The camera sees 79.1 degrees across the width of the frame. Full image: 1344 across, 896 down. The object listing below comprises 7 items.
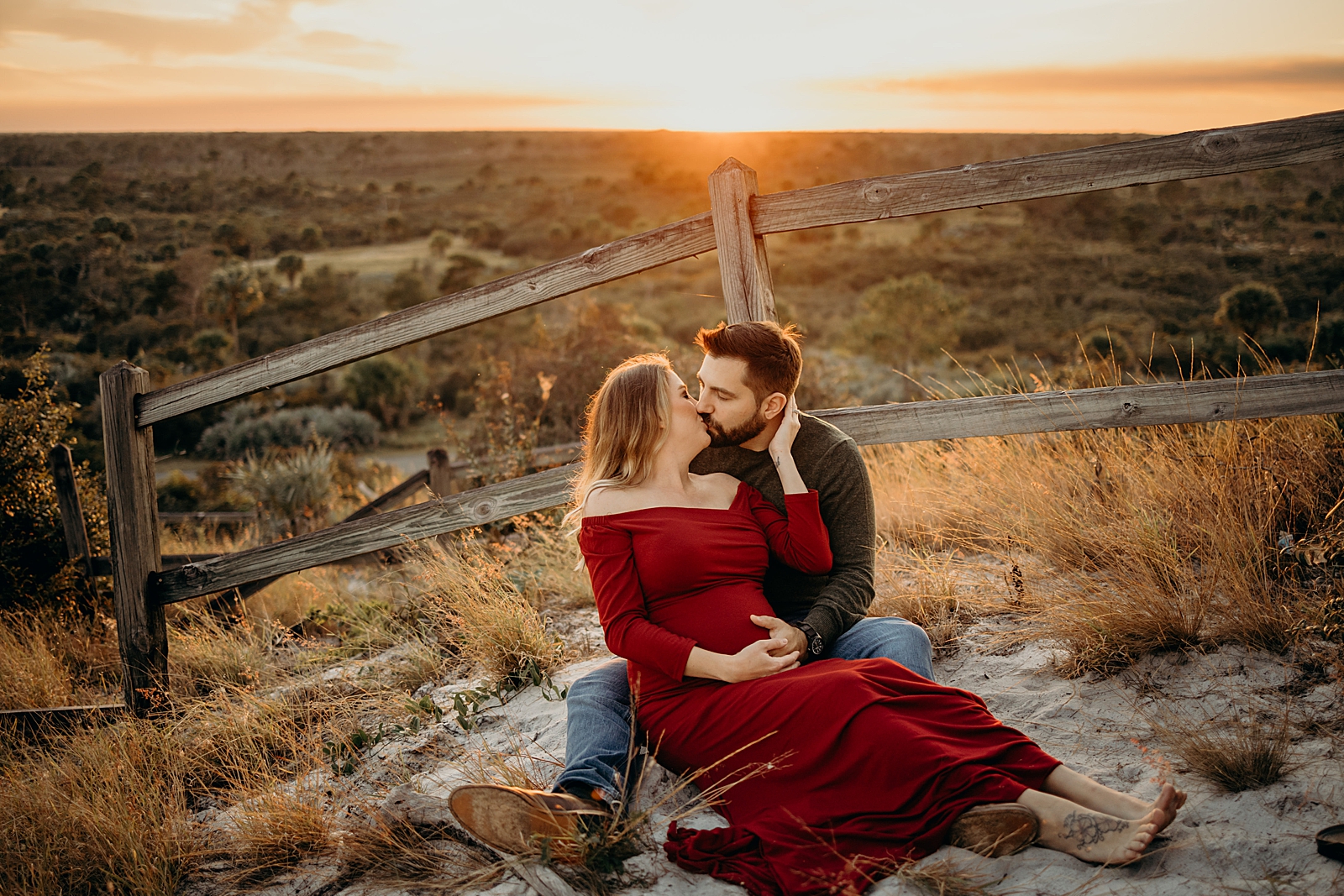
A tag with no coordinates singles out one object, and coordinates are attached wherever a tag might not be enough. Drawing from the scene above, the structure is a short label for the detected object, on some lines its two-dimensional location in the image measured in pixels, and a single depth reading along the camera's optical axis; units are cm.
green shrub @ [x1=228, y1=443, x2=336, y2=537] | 848
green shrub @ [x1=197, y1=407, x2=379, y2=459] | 1694
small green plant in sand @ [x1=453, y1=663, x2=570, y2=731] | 340
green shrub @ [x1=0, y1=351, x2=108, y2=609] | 556
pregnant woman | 213
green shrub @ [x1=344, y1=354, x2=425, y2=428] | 1994
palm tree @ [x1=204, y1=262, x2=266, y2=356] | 2378
